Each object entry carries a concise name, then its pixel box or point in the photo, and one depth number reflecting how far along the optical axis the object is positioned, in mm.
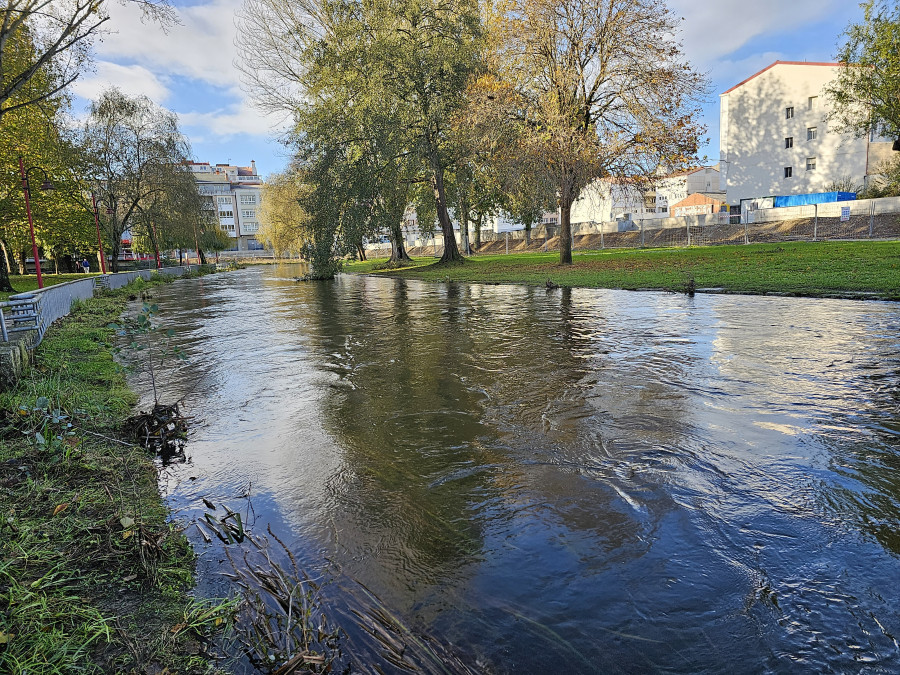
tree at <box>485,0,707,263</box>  20828
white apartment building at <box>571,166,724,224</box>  64875
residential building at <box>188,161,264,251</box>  124312
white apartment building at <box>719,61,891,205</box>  43281
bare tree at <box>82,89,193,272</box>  36688
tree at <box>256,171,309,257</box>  54469
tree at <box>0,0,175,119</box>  6477
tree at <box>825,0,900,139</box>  24688
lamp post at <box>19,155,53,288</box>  20453
